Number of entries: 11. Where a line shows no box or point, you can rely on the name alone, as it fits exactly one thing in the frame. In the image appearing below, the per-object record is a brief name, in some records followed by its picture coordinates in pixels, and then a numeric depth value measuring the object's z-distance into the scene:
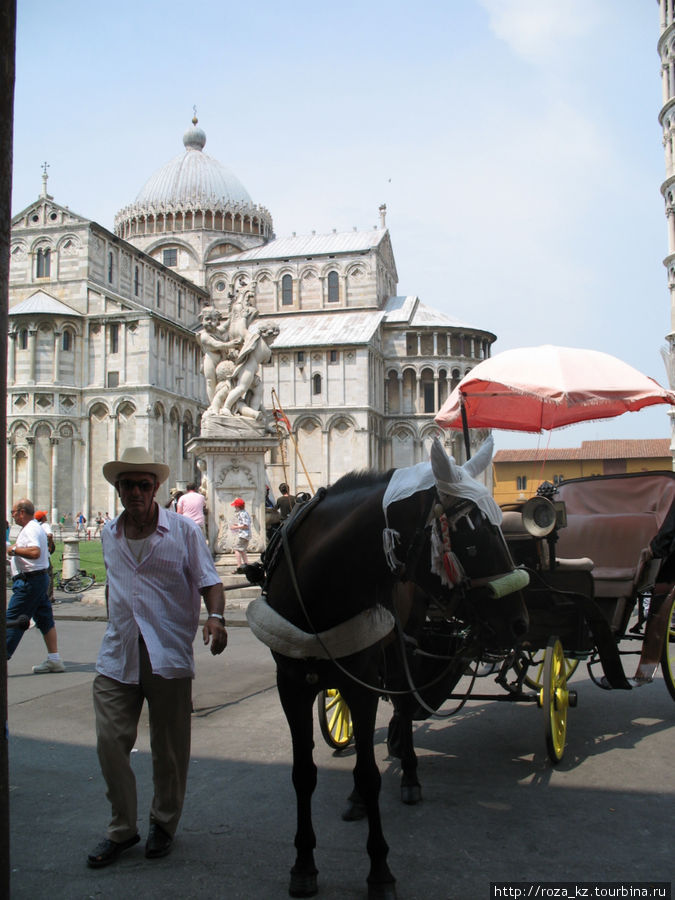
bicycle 15.80
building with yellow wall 62.38
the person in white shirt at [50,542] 8.75
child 13.11
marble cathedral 47.62
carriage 5.34
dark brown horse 3.27
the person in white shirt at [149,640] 3.76
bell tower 40.00
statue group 13.50
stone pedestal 13.34
